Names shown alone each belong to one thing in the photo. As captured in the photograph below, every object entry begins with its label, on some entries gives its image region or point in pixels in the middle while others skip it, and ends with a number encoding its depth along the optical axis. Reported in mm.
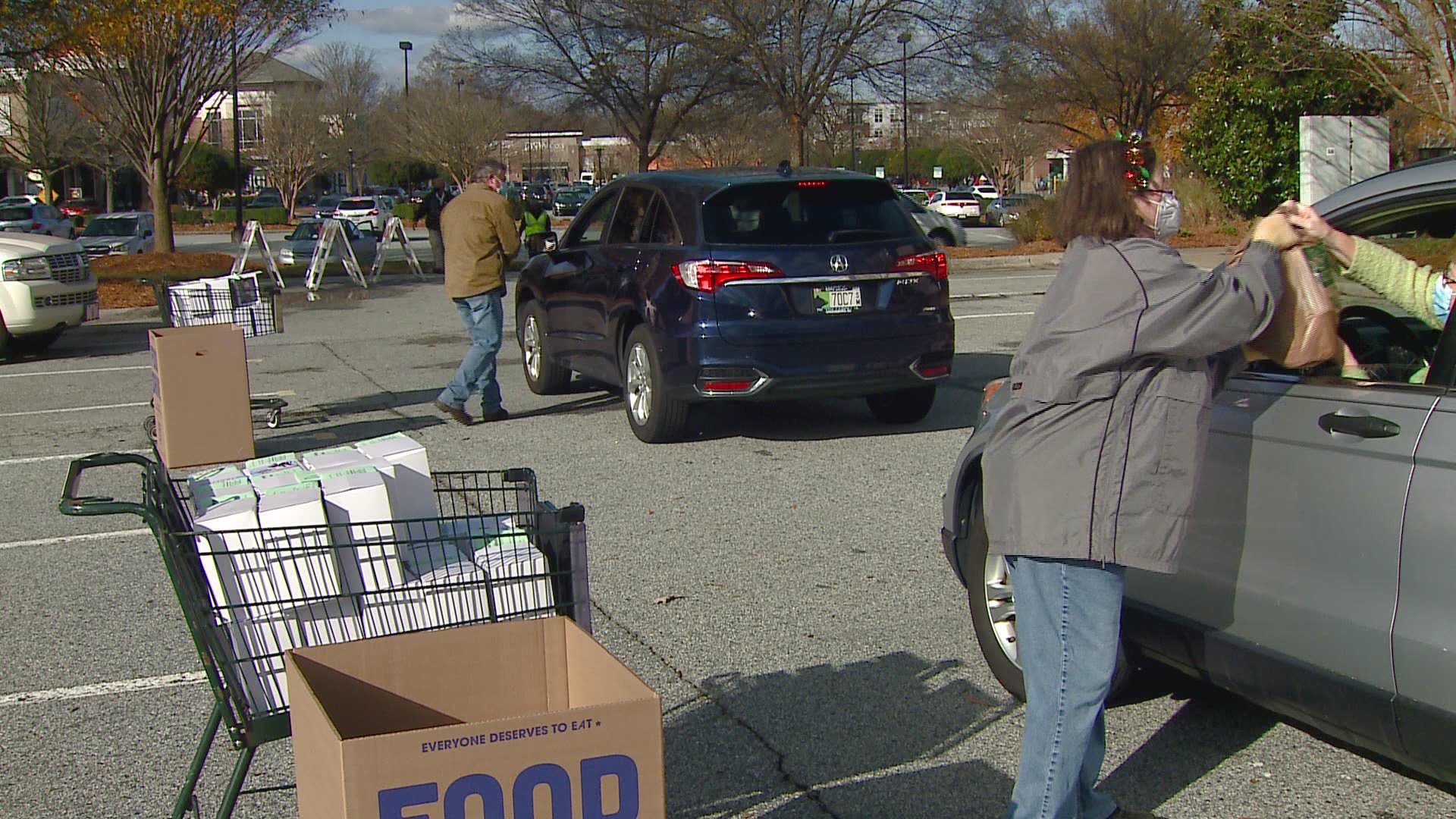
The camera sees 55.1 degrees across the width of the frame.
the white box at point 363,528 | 3072
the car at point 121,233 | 38281
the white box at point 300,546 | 2988
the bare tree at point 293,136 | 67375
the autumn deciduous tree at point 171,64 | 22984
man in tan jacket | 9648
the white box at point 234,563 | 2957
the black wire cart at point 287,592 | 2938
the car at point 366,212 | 50781
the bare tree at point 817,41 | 27672
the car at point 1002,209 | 50562
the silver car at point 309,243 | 28586
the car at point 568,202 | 59906
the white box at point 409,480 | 3521
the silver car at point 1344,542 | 3248
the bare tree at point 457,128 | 63812
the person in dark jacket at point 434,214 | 24250
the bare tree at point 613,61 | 29219
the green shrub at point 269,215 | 65438
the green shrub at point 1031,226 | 29312
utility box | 18203
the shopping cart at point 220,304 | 9445
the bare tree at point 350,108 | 72438
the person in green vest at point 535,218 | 23000
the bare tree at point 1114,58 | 34031
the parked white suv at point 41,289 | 13984
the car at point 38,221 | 42906
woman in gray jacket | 2922
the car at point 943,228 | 30719
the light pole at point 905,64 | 27891
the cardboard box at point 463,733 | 2127
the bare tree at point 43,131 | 60312
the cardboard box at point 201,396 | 8461
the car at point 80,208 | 64569
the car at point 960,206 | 57406
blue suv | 8562
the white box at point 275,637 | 3025
